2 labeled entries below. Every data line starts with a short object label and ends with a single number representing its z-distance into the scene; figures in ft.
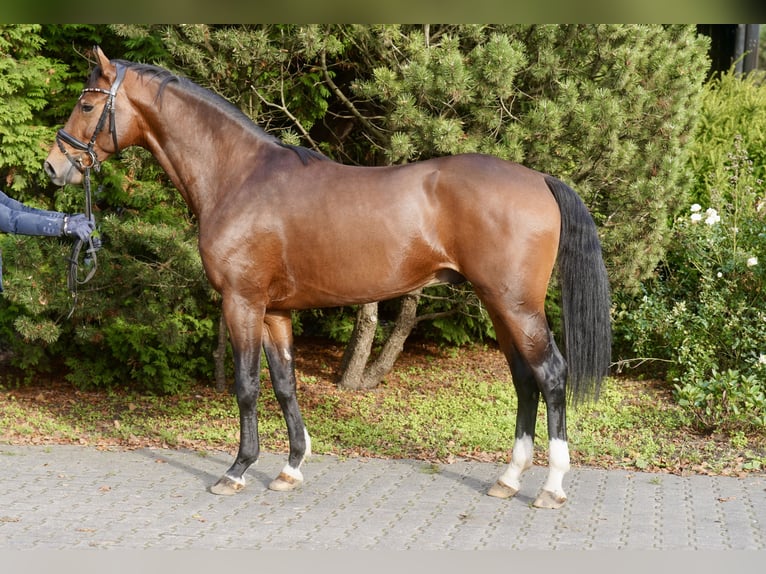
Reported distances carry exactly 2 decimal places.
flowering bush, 21.11
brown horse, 14.90
